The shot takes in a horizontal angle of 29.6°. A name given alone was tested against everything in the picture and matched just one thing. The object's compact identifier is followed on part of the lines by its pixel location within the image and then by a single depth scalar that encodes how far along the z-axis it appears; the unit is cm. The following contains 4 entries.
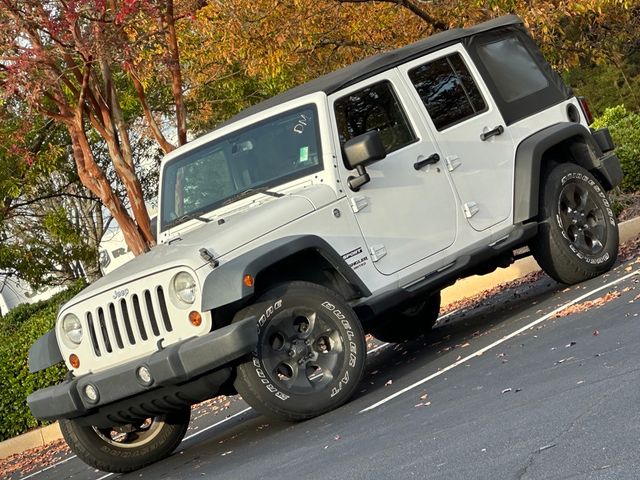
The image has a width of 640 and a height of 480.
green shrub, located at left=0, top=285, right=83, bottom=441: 1248
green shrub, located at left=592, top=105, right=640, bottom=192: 1425
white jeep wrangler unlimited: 726
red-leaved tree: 1182
